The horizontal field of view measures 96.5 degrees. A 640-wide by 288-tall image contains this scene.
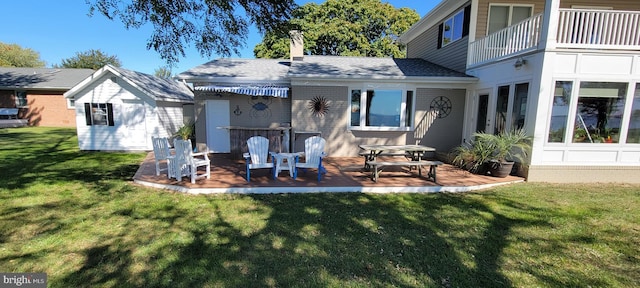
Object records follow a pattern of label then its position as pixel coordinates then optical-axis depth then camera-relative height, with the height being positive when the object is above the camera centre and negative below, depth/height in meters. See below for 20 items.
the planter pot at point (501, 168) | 6.90 -1.16
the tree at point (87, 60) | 38.03 +6.67
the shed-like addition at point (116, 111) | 11.13 -0.02
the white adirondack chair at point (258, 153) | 6.47 -0.91
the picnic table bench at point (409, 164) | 6.43 -1.07
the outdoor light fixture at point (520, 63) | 6.89 +1.41
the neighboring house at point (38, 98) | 21.06 +0.73
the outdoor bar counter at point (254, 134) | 8.82 -0.72
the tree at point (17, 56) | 38.24 +7.14
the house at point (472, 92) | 6.57 +0.76
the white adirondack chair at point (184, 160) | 6.18 -1.06
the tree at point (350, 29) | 24.81 +7.80
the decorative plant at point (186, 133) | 11.73 -0.86
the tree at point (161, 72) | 50.38 +7.00
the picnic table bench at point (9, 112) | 20.12 -0.33
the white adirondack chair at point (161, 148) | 6.76 -0.86
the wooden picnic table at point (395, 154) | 6.47 -1.01
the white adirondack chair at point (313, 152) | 6.58 -0.86
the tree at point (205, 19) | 6.41 +2.21
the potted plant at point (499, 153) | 6.91 -0.82
